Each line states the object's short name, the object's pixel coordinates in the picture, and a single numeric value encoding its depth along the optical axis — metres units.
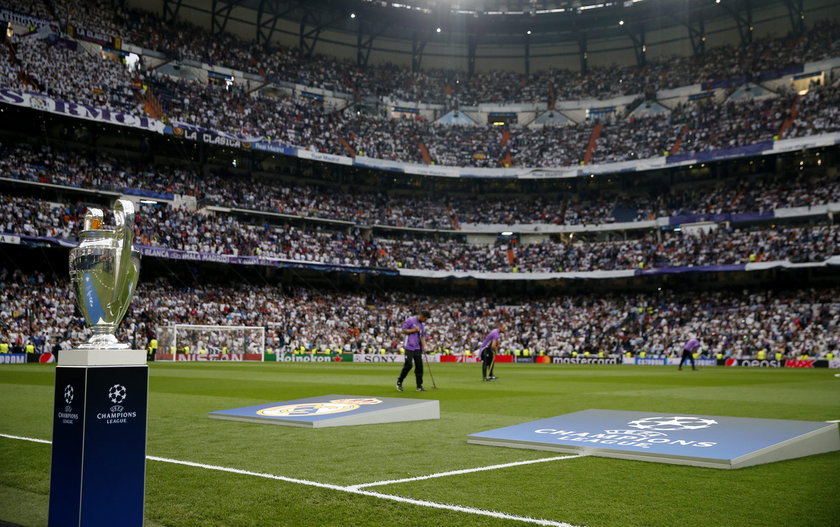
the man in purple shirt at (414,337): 18.64
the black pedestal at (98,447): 4.88
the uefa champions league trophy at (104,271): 5.21
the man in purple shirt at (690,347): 35.86
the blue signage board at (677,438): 8.28
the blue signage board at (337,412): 11.68
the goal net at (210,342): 43.56
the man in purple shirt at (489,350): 24.62
